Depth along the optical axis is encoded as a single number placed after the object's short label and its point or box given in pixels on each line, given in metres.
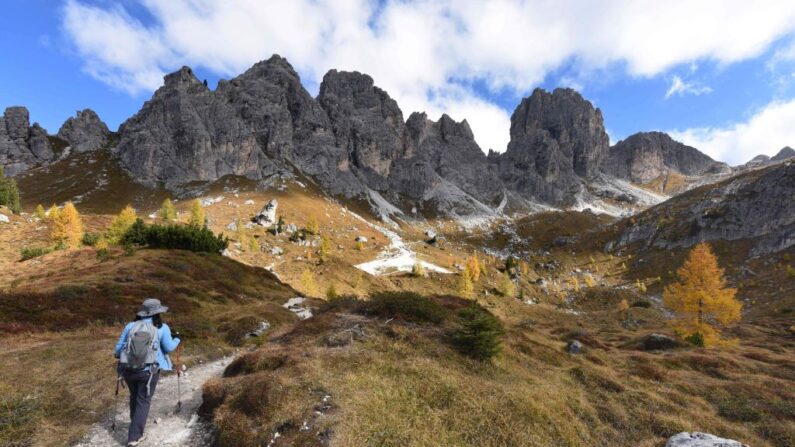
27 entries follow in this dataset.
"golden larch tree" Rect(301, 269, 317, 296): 60.97
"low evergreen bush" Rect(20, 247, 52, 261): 40.00
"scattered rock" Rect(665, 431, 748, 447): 9.27
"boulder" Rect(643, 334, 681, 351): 37.09
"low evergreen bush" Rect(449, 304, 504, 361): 15.63
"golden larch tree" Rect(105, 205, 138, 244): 56.84
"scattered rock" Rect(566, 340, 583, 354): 27.81
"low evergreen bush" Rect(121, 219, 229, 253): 48.47
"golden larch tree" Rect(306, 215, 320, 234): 120.47
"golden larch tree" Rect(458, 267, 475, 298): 79.79
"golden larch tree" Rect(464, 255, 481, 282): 99.38
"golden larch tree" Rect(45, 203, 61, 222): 59.34
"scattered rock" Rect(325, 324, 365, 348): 15.67
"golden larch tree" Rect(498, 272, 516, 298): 94.75
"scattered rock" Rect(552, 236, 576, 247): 197.45
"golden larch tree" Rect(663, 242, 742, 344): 32.38
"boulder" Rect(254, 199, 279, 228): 122.37
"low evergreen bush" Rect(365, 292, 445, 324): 20.25
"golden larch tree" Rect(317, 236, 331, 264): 84.50
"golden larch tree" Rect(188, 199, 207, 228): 88.58
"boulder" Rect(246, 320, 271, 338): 25.37
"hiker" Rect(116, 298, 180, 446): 9.43
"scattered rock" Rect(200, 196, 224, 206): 144.56
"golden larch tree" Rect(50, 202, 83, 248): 52.44
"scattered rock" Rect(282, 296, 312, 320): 35.16
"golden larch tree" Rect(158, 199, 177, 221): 91.50
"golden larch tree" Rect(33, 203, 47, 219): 68.42
